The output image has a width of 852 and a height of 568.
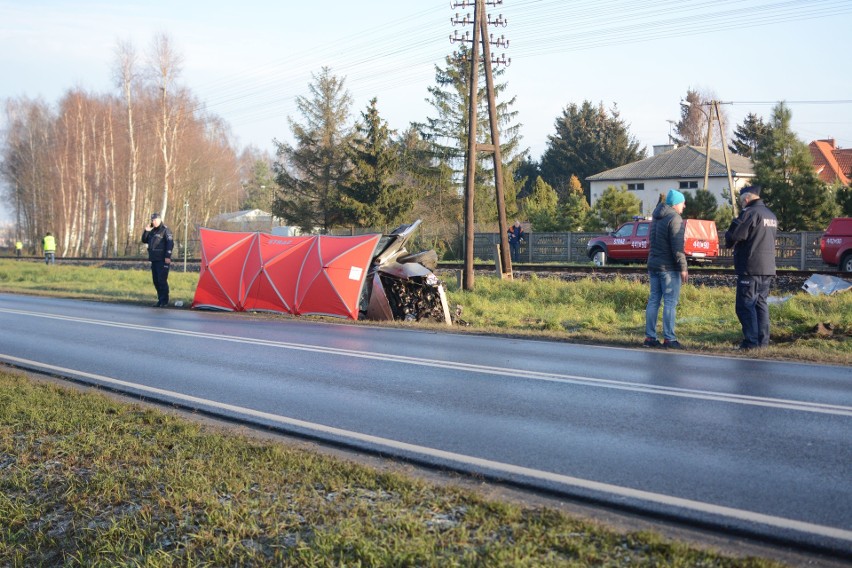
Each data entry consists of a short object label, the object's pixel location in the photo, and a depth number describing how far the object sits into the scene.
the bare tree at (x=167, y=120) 61.03
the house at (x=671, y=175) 66.88
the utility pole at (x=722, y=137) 44.70
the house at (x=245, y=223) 78.90
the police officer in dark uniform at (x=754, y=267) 10.48
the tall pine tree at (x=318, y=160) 58.41
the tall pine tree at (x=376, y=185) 52.97
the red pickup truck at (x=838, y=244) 23.97
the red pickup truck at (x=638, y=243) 31.47
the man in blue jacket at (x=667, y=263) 11.37
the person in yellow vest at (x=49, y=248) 47.56
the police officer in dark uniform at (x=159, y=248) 18.73
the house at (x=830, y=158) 77.62
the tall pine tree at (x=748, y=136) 82.69
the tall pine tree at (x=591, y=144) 79.94
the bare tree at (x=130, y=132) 63.16
